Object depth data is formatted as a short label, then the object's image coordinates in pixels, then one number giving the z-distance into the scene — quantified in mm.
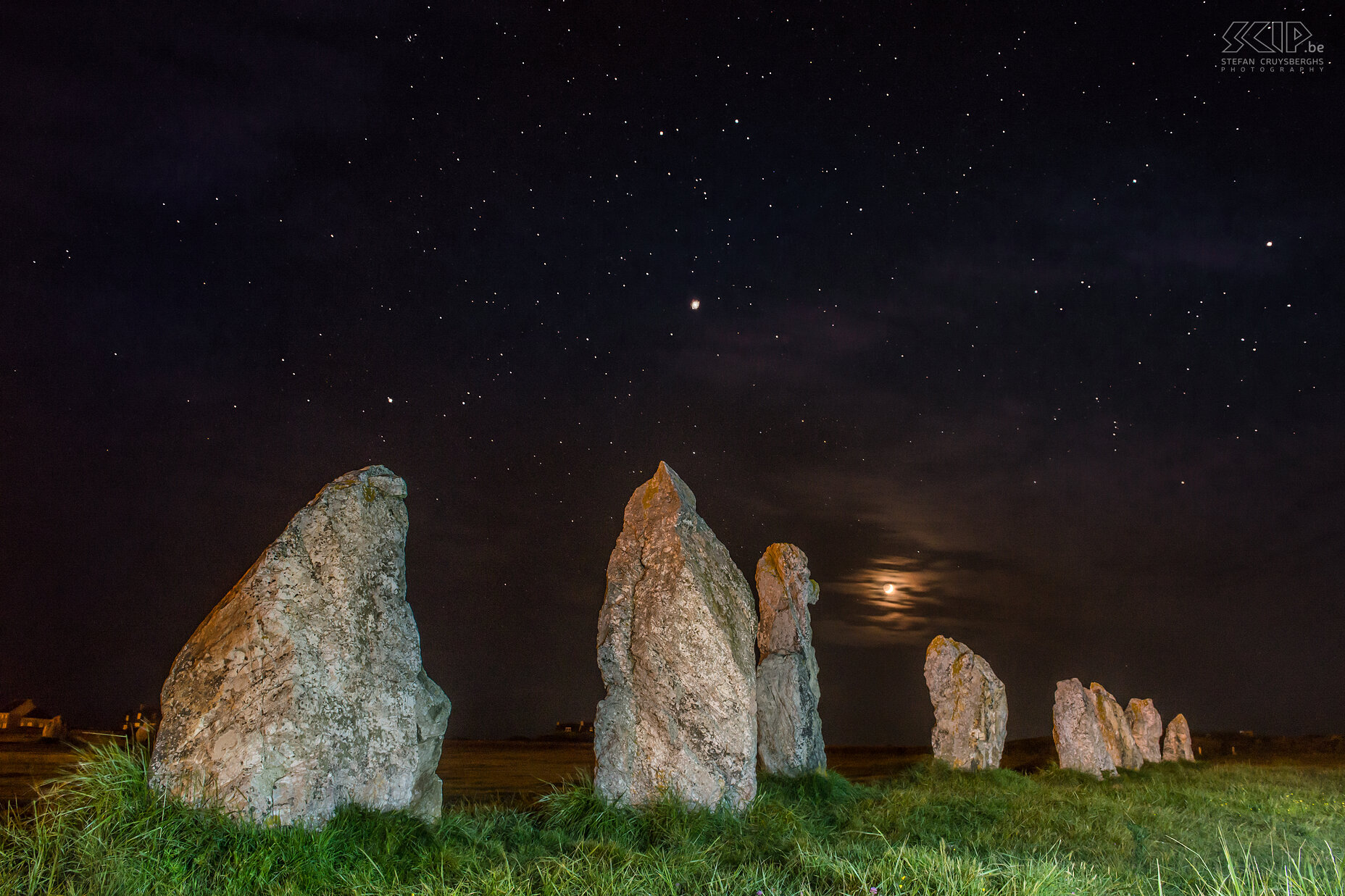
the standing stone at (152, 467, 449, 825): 7617
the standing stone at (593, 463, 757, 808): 10445
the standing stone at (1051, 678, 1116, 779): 24656
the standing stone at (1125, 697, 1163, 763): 35062
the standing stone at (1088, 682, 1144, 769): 29375
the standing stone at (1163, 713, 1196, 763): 37281
